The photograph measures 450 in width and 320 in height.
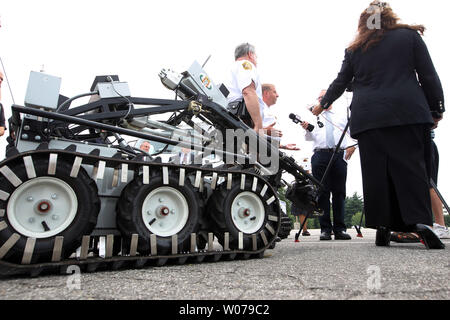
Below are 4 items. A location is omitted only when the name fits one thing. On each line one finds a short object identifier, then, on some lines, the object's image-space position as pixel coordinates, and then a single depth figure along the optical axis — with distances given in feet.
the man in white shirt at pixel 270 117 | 11.73
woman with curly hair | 8.42
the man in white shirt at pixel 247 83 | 10.13
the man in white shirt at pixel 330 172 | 14.29
